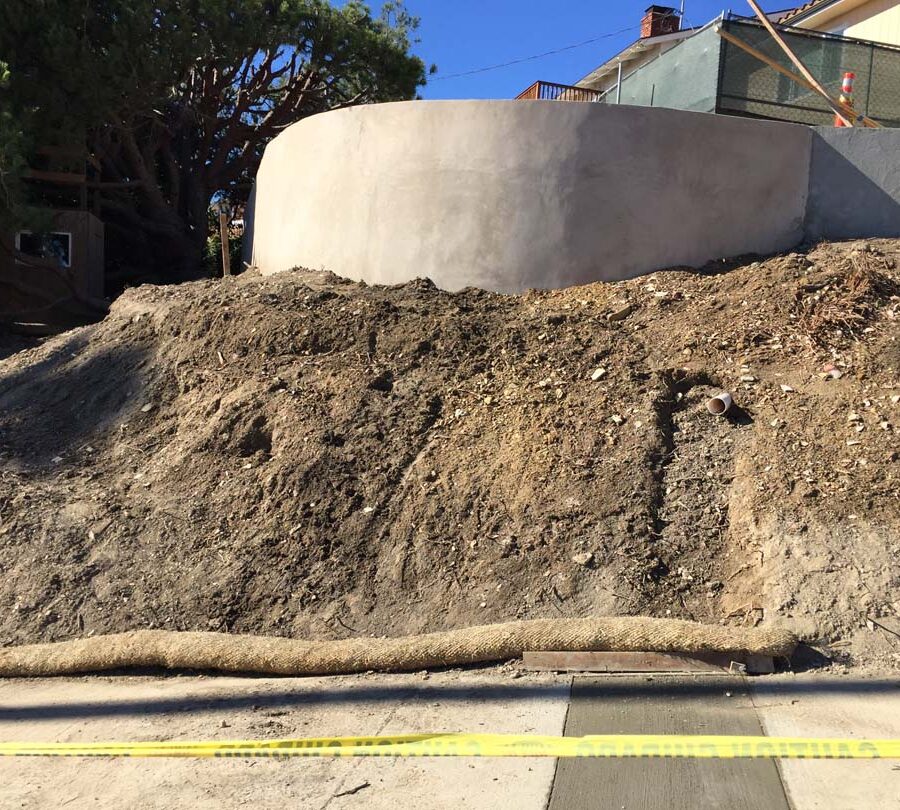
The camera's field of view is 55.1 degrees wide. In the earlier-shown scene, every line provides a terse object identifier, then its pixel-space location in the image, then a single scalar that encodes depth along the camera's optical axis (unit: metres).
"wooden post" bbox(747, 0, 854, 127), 8.67
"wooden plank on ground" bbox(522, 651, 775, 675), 4.21
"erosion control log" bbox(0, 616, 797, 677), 4.29
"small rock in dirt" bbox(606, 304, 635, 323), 7.07
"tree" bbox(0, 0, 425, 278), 11.59
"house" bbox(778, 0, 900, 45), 13.35
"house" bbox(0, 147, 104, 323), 12.66
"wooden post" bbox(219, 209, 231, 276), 10.05
